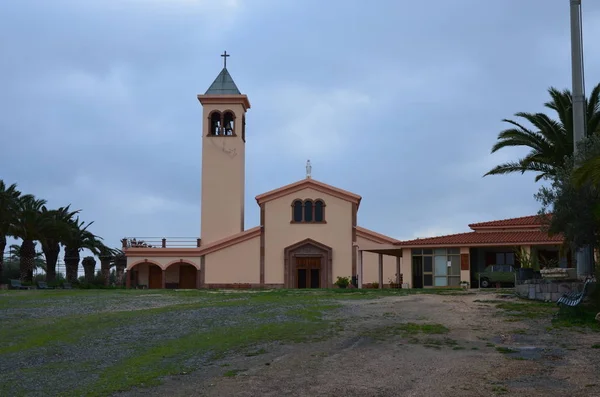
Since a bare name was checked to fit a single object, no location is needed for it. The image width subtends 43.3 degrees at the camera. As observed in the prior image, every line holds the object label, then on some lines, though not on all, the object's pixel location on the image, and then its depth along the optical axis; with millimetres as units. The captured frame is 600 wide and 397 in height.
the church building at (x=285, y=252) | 50500
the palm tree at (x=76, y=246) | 55875
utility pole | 20969
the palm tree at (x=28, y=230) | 47631
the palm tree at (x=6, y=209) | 42375
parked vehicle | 37531
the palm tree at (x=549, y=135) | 26219
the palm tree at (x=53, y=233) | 49594
